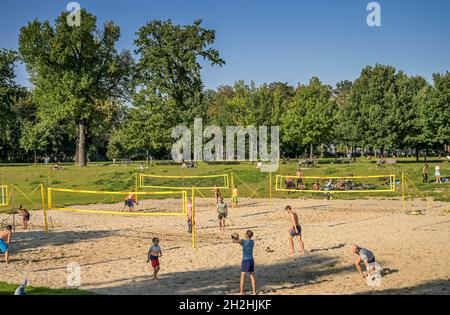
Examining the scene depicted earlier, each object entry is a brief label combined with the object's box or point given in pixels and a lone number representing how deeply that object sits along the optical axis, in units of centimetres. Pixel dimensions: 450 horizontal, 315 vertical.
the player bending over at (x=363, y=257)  1457
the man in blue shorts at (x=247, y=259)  1316
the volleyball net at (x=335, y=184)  3878
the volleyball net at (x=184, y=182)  4566
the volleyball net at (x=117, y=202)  3228
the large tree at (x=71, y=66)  5856
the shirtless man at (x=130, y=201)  3089
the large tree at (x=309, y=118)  6775
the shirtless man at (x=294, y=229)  1792
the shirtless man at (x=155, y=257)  1477
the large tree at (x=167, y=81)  6016
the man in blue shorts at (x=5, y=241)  1784
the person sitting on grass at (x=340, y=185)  3875
